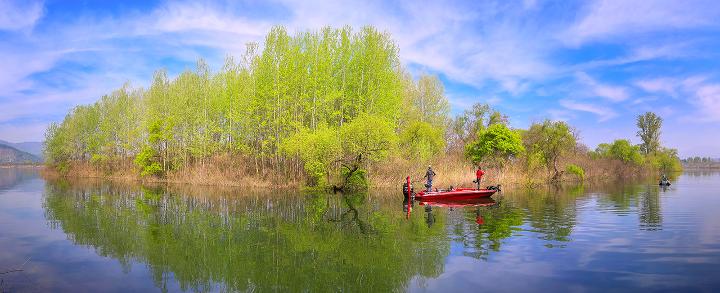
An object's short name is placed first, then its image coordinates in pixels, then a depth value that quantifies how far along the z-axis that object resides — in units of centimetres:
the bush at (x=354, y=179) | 3569
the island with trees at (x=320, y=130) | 3653
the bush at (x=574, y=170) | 5581
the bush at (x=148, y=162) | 5188
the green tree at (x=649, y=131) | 9150
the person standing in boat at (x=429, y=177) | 2935
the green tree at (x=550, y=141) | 5256
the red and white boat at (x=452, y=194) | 2767
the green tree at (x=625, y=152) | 7544
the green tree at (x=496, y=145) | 4612
